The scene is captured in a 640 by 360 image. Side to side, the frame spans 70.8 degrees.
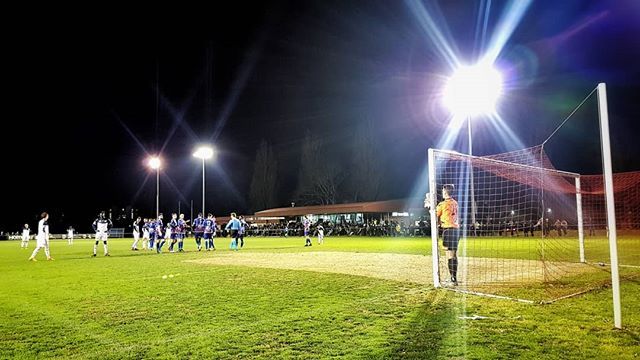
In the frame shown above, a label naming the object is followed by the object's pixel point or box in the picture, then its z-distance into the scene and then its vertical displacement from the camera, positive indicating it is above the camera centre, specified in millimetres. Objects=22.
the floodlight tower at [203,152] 45244 +6276
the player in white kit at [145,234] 30159 -1302
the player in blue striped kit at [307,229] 29978 -1114
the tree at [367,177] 69562 +5268
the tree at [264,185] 79938 +5013
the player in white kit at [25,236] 34188 -1436
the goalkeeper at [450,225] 10336 -357
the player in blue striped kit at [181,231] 25097 -899
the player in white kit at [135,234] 27592 -1128
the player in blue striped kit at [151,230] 25898 -877
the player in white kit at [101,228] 23128 -613
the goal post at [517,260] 9805 -1739
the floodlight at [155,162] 44800 +5320
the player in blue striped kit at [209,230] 25912 -899
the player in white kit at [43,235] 20016 -796
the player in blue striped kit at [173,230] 24812 -832
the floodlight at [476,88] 25516 +6911
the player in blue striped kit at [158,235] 24922 -1099
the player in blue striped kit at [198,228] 25859 -790
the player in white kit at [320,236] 31703 -1674
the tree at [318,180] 75062 +5341
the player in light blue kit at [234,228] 25705 -805
